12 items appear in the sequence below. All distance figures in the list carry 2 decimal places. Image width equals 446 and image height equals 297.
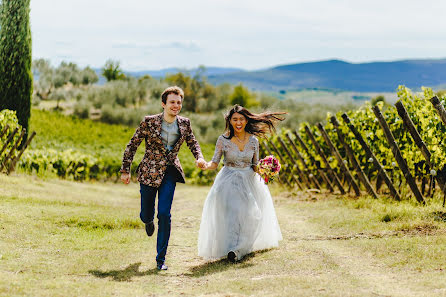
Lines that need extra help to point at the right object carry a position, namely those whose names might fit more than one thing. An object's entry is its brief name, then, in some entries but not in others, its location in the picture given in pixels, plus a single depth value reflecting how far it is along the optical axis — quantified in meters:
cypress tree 22.06
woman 7.33
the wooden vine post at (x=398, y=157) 10.82
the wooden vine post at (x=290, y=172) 17.45
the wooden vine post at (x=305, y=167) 15.95
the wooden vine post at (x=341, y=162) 13.16
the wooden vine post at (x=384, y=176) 11.64
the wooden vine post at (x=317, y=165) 15.12
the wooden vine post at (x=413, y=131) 10.02
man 6.83
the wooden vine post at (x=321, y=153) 14.62
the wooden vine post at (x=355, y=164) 12.41
